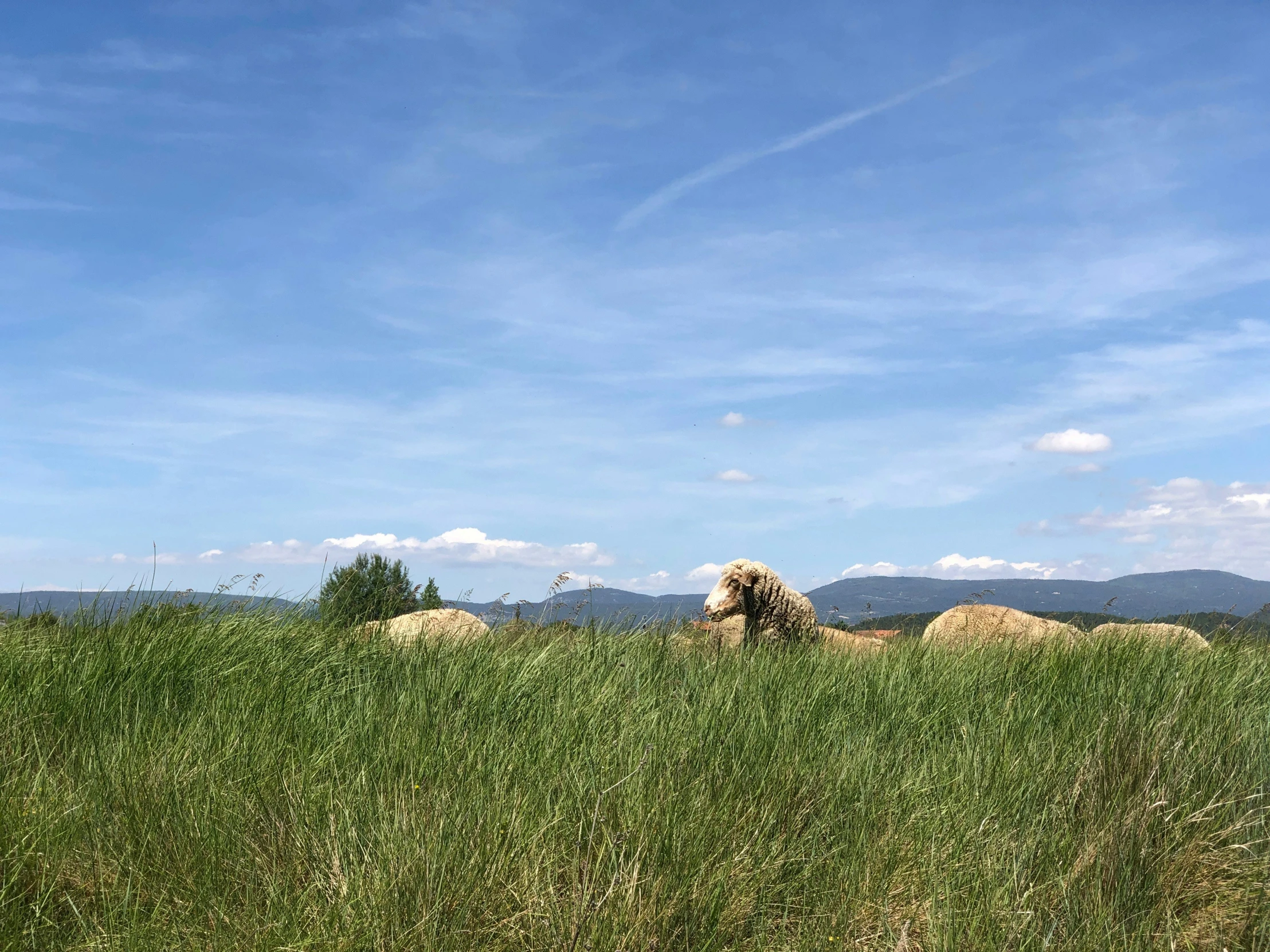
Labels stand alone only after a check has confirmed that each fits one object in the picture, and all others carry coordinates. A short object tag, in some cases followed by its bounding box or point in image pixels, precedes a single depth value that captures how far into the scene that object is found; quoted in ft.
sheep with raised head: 32.55
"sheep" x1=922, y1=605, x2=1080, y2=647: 27.30
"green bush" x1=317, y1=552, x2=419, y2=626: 22.50
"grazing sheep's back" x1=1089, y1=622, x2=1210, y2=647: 24.79
